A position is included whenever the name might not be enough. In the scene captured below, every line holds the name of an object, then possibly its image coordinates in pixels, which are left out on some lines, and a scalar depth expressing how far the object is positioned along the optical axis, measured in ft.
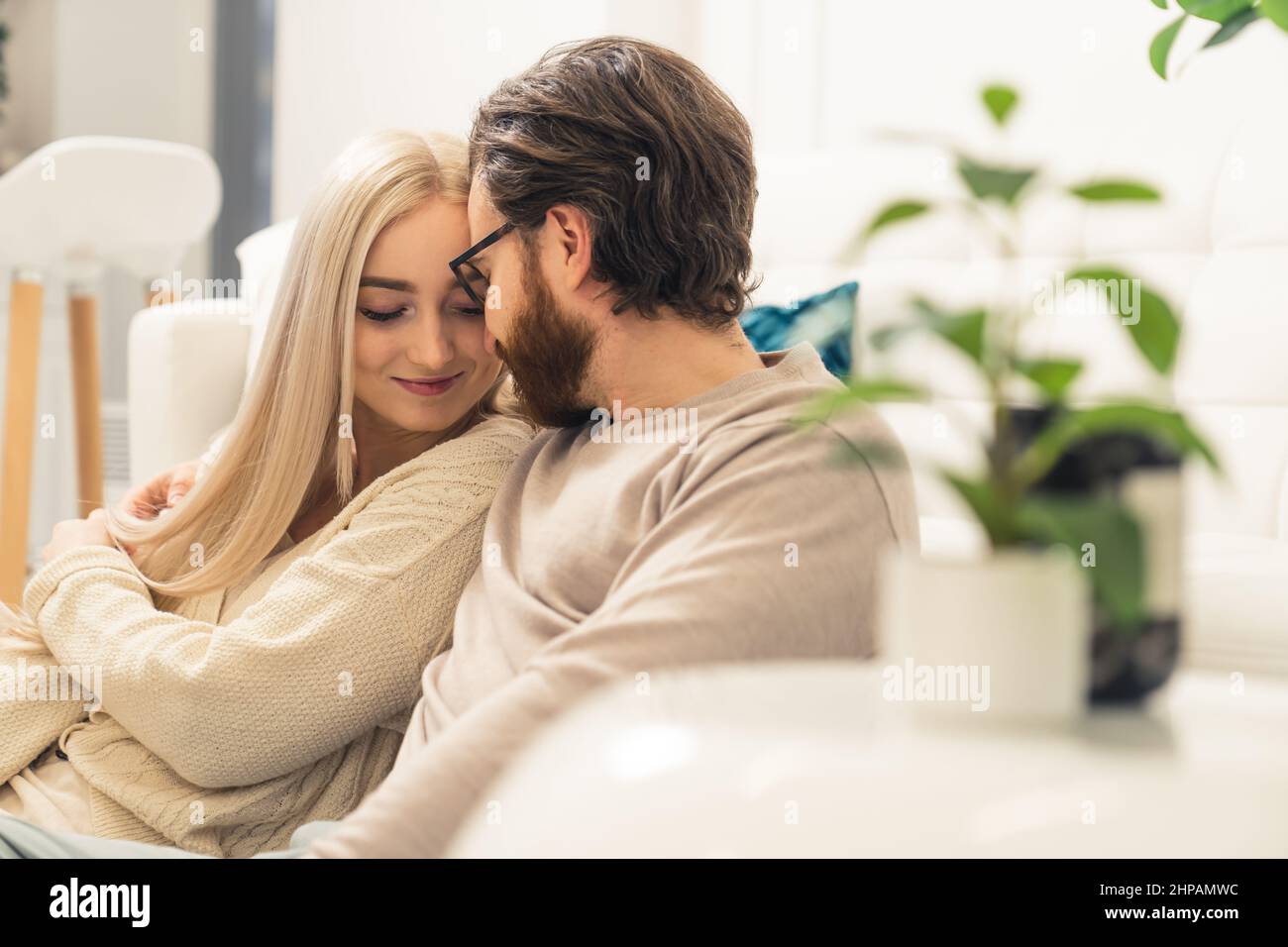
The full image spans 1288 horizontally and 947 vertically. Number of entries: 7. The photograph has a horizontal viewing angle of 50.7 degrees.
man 3.00
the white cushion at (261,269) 7.20
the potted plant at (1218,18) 2.72
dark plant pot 1.89
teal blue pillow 6.39
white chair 7.61
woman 3.87
